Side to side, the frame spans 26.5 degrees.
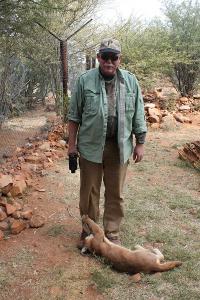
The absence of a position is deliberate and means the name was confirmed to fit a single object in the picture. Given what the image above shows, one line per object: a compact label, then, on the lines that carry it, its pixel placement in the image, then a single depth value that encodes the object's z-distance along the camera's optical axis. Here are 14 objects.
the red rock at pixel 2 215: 4.30
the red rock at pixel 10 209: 4.39
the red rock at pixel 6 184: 4.76
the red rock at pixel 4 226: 4.15
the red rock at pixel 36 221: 4.25
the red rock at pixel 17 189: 4.97
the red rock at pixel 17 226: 4.07
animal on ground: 3.35
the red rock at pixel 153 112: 10.12
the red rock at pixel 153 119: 9.88
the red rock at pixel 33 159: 6.44
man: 3.35
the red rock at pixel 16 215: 4.36
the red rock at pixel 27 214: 4.36
